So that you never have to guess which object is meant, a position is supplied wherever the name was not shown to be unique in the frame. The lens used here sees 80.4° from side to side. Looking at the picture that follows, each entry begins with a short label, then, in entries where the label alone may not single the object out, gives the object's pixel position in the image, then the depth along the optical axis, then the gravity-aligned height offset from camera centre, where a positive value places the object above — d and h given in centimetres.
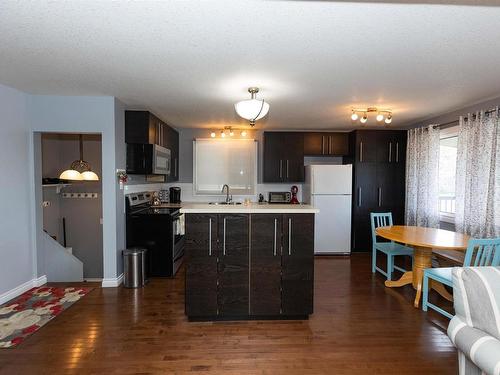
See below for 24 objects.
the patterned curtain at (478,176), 347 +3
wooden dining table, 315 -69
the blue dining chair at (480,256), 272 -72
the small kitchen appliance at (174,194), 579 -31
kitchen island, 288 -82
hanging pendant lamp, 429 +8
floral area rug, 261 -137
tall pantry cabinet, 550 +3
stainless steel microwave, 419 +28
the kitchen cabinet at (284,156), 582 +44
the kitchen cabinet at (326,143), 582 +70
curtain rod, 420 +82
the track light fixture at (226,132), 554 +89
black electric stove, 409 -82
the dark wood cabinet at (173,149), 507 +53
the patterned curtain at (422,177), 461 +3
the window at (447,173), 449 +9
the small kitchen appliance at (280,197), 595 -38
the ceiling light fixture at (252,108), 282 +67
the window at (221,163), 602 +31
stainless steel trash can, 373 -115
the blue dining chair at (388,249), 395 -97
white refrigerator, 538 -44
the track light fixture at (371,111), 402 +94
